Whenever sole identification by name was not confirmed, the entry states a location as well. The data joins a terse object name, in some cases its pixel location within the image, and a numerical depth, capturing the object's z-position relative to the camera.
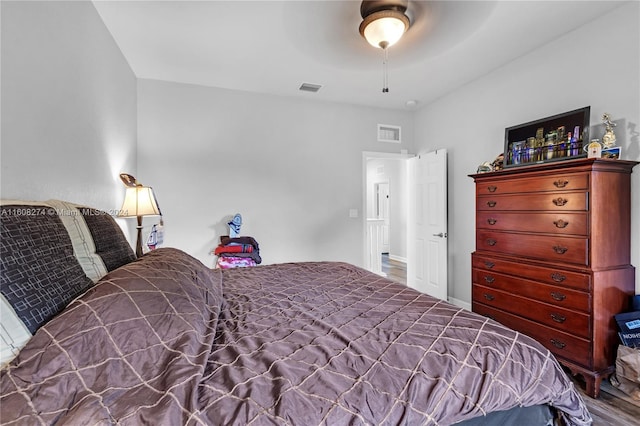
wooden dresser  2.04
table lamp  2.52
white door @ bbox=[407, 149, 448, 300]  3.82
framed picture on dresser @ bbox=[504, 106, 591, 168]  2.39
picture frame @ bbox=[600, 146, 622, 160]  2.15
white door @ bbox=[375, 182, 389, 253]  8.19
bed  0.73
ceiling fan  2.00
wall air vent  4.39
